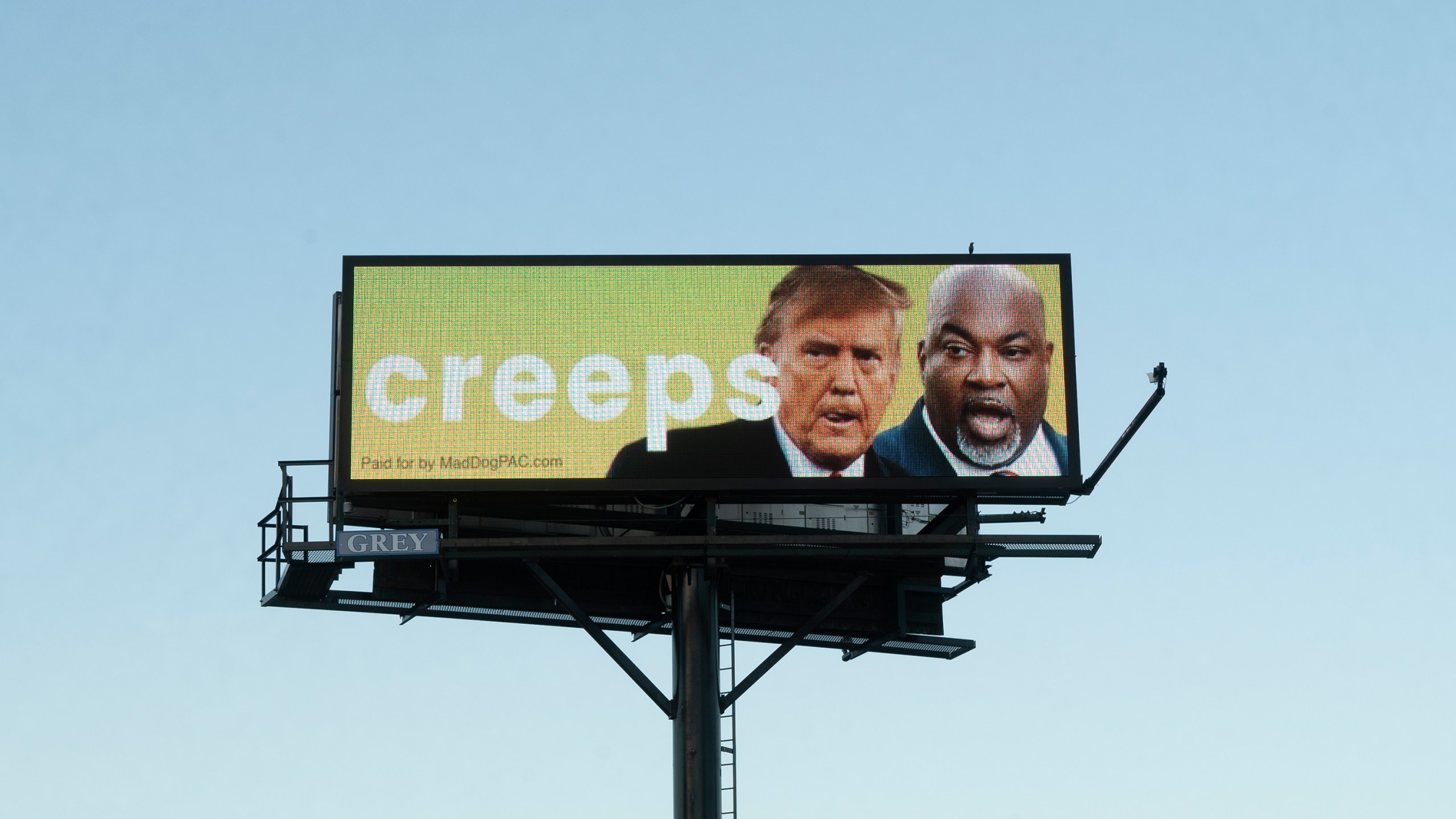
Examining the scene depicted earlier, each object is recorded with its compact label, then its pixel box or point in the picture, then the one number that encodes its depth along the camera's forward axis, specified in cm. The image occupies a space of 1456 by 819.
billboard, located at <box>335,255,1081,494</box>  2989
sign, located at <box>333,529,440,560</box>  2927
